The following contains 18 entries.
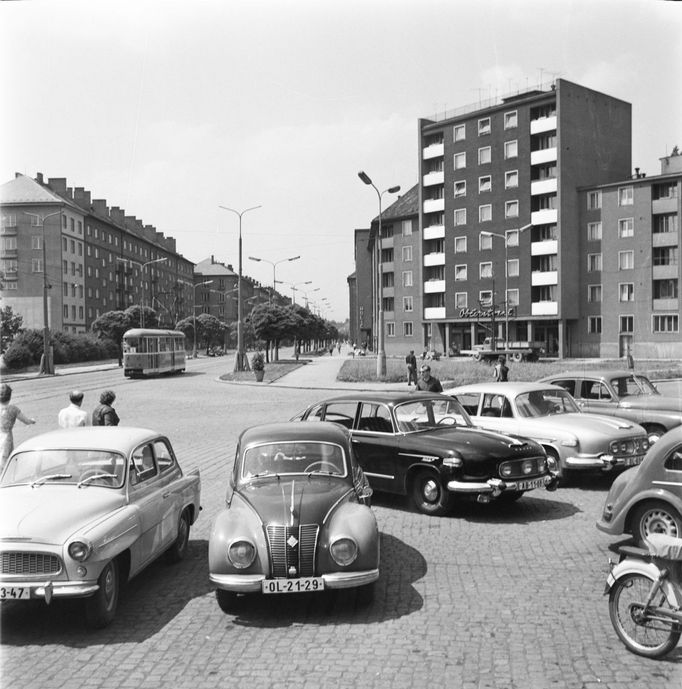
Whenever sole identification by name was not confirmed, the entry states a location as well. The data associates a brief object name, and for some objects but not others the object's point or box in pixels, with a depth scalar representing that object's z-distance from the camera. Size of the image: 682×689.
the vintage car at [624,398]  13.86
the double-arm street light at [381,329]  38.41
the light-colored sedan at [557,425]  11.12
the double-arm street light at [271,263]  82.00
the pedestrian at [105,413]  11.12
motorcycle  4.97
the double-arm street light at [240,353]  43.99
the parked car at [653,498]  7.26
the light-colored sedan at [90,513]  5.63
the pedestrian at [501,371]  25.59
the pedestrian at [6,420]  10.05
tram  43.78
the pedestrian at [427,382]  18.05
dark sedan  9.21
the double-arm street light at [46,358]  49.68
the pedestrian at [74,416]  10.52
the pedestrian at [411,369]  34.28
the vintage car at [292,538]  5.96
